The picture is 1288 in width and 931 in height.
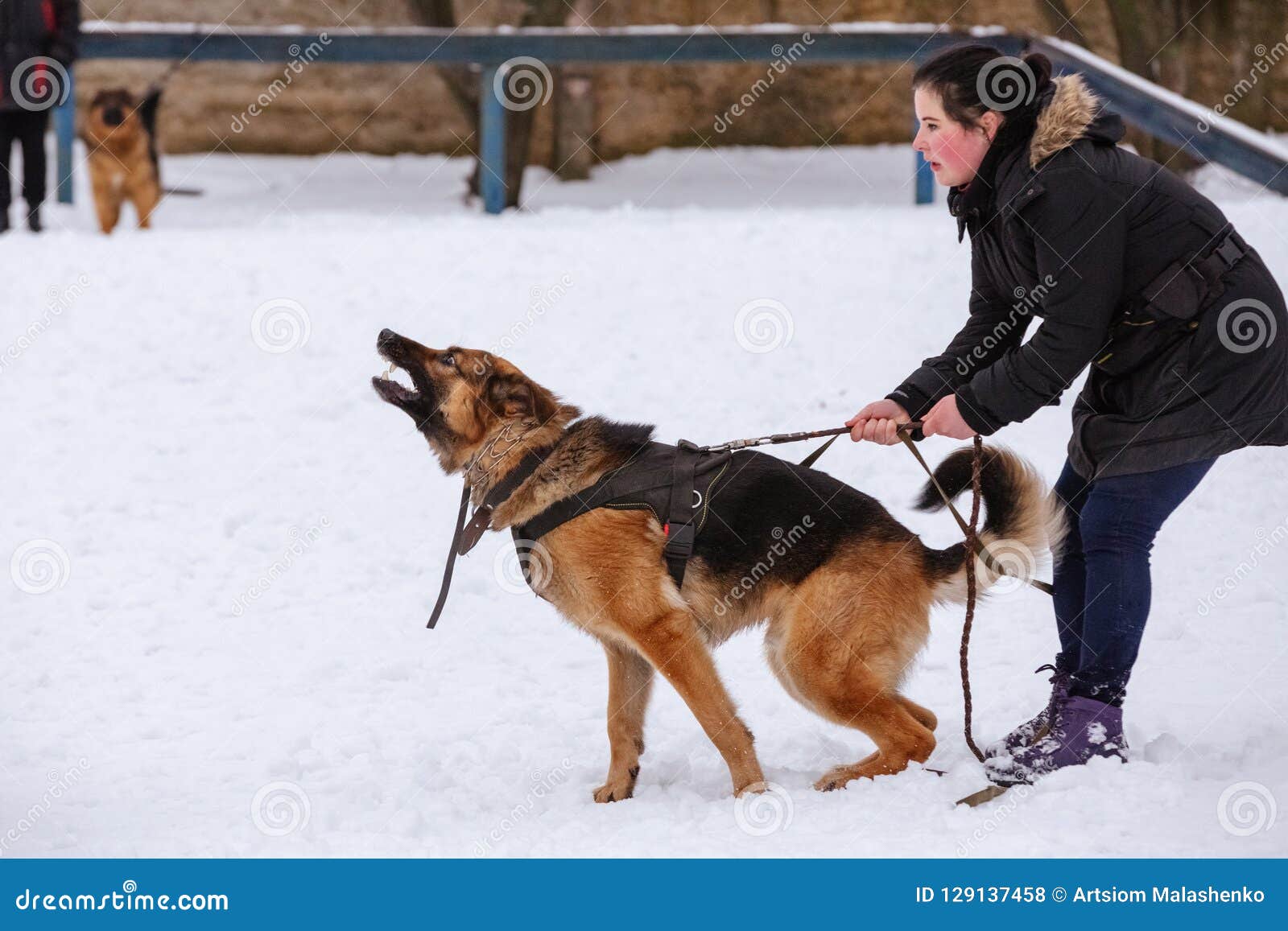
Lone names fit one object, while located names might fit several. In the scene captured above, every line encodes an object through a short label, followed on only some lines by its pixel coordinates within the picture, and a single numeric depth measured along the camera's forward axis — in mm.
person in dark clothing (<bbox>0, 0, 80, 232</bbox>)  17984
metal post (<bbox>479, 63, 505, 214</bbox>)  19437
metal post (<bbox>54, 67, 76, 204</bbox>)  20422
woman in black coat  6727
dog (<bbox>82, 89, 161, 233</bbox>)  18609
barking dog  8016
